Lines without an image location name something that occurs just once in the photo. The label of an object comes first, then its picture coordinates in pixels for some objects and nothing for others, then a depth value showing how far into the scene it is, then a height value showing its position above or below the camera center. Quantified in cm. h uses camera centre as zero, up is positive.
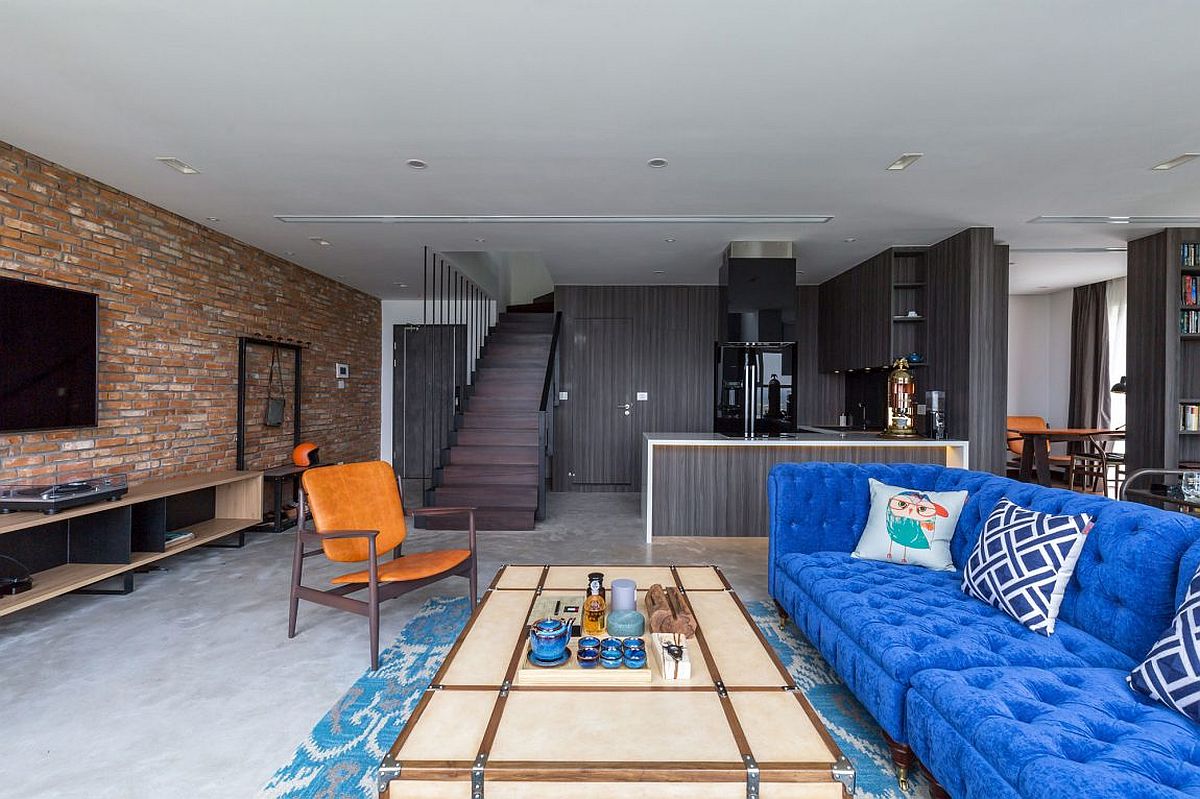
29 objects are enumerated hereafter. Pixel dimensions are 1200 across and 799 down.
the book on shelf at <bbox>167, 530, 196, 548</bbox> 418 -103
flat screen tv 339 +20
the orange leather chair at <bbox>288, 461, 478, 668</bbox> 287 -78
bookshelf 505 +43
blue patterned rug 191 -123
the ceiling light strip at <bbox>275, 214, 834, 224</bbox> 480 +143
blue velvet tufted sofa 135 -78
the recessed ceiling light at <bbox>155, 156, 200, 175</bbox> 361 +140
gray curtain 784 +53
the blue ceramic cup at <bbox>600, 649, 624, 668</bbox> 176 -77
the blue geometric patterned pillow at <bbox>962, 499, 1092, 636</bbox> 206 -59
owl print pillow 279 -62
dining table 682 -51
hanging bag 591 -10
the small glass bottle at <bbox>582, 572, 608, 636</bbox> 199 -73
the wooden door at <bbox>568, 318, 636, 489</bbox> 794 -11
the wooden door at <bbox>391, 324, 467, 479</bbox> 880 +13
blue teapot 177 -73
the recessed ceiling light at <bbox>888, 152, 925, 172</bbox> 355 +143
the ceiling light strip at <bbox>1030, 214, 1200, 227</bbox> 473 +143
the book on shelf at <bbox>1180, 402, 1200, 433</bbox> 512 -16
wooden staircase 562 -50
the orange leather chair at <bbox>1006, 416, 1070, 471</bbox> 710 -49
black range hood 562 +98
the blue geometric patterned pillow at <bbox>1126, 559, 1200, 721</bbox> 150 -69
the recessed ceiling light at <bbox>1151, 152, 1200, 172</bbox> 352 +142
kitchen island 527 -76
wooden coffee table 129 -80
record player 317 -56
